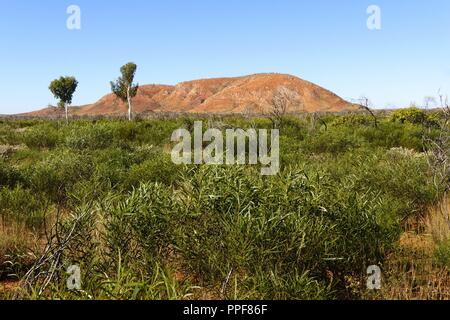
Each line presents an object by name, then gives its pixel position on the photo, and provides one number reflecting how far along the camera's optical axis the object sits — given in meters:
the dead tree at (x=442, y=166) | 6.76
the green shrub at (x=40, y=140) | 21.11
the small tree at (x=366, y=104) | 20.08
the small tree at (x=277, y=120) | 20.95
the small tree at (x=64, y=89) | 51.47
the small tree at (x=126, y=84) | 49.84
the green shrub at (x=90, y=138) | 18.17
